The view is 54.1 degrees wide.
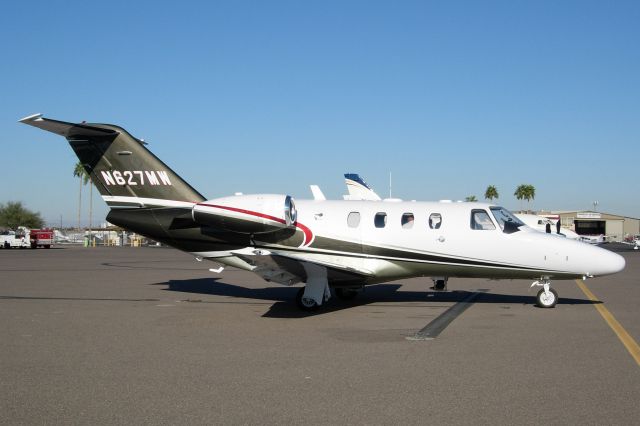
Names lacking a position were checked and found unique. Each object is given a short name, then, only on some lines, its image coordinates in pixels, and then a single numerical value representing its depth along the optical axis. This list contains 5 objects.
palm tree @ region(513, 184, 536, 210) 122.62
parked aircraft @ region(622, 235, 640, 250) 73.35
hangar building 112.37
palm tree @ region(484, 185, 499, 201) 118.19
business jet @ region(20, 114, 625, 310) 13.98
